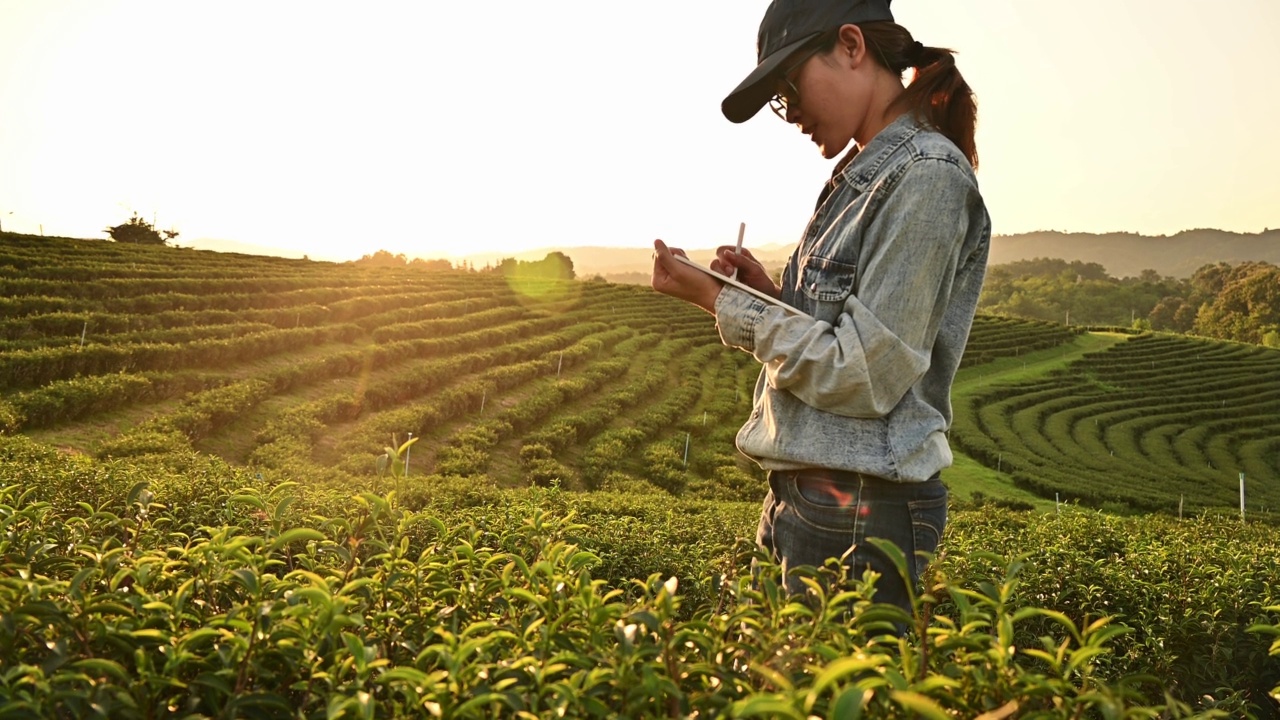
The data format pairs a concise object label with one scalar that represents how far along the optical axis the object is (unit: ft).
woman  4.49
